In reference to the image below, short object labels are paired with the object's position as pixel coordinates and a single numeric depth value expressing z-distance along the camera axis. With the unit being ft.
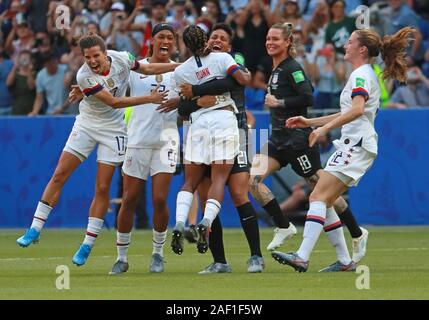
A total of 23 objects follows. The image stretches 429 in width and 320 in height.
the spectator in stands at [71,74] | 77.00
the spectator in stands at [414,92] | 71.00
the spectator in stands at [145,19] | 75.82
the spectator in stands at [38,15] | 83.97
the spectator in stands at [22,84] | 80.84
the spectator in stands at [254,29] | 76.48
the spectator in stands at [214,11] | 76.95
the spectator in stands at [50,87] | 79.05
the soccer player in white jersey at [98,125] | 42.09
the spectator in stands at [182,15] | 77.00
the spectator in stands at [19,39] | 83.41
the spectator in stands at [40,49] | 81.30
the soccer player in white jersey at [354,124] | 38.42
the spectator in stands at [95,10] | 82.23
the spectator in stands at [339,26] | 72.64
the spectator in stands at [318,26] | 74.43
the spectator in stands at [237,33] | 76.84
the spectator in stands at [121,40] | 78.23
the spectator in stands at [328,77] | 72.79
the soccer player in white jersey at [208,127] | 40.09
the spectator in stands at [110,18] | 80.59
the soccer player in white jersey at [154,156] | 42.29
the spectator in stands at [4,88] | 82.53
